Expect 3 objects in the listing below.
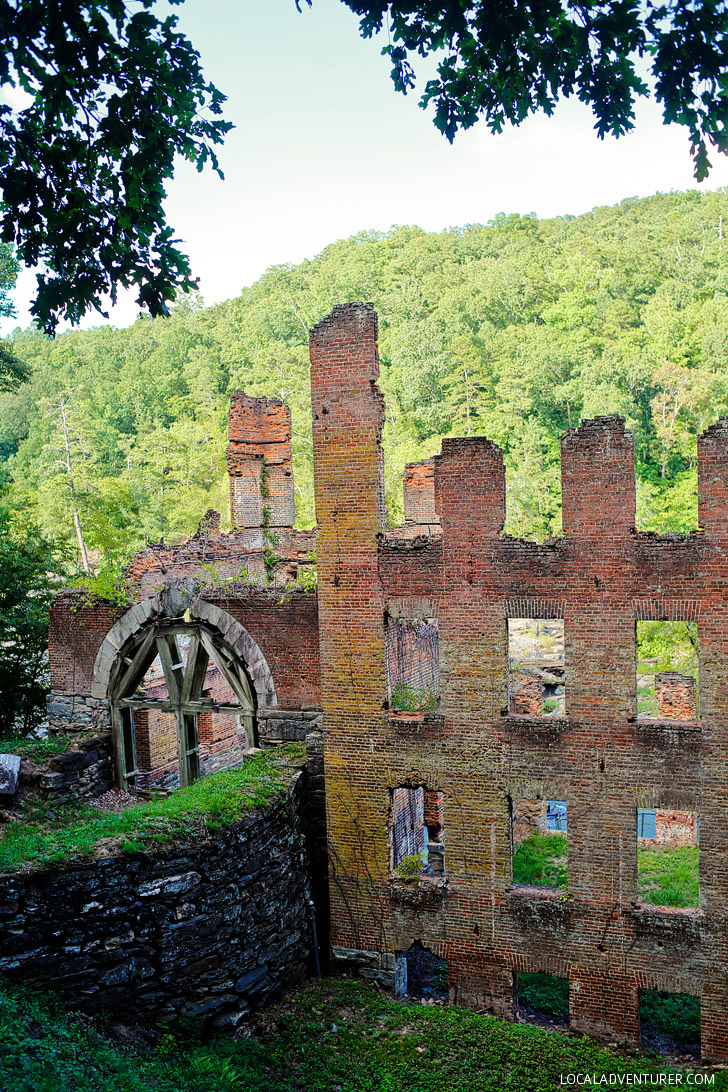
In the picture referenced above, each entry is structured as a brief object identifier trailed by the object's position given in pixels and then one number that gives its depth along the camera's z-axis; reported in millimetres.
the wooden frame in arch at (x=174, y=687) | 14422
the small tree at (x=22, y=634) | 18438
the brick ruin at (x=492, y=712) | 10992
